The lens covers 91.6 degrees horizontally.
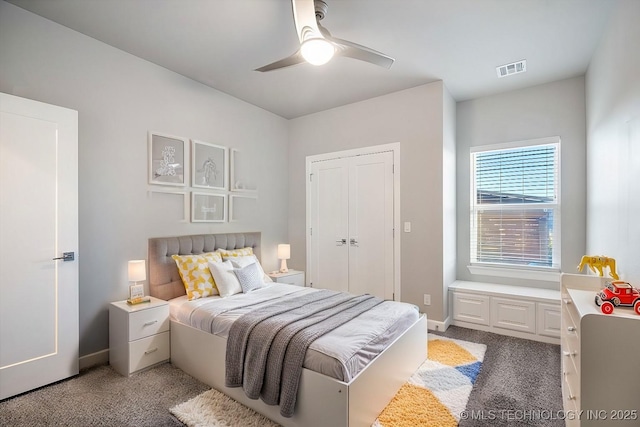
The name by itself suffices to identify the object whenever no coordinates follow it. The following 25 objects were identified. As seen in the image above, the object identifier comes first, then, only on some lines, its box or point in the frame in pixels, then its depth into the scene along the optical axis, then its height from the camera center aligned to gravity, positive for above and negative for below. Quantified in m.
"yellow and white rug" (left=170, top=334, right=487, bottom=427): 1.97 -1.32
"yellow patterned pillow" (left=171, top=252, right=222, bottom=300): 2.97 -0.61
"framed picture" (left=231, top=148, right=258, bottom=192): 3.98 +0.53
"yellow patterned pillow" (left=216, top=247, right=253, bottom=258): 3.52 -0.46
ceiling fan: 2.04 +1.15
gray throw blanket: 1.89 -0.87
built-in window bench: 3.26 -1.08
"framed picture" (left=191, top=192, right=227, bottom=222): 3.52 +0.07
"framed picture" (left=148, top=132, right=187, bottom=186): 3.17 +0.57
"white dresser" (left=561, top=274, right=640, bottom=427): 1.37 -0.71
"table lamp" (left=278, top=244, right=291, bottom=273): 4.39 -0.58
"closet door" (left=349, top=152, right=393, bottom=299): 3.96 -0.16
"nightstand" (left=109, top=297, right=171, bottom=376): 2.52 -1.03
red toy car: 1.49 -0.43
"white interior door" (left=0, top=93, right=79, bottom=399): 2.20 -0.23
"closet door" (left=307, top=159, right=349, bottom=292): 4.34 -0.18
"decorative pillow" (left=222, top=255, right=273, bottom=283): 3.34 -0.53
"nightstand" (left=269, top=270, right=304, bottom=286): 4.05 -0.87
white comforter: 1.82 -0.82
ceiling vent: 3.17 +1.52
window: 3.65 +0.09
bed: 1.75 -1.06
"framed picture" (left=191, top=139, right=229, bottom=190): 3.53 +0.56
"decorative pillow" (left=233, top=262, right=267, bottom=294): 3.14 -0.67
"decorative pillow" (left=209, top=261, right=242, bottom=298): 3.01 -0.65
